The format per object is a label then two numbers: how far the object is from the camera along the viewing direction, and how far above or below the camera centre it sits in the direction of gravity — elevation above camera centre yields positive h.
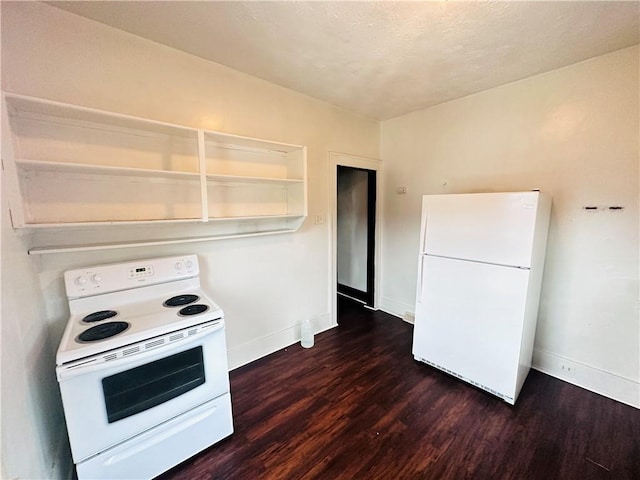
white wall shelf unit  1.47 +0.20
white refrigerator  1.92 -0.65
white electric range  1.28 -0.88
